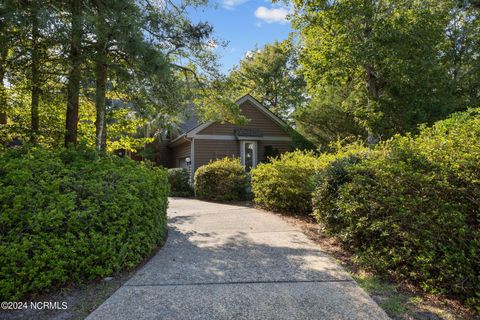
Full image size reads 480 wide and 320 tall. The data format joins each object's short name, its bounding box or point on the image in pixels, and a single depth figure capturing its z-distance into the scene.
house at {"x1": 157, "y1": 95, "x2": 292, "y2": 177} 16.16
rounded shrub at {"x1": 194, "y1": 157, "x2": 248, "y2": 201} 11.58
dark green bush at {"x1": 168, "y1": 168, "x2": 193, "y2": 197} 15.20
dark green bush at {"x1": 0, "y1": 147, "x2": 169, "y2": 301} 3.01
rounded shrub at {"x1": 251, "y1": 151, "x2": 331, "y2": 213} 7.89
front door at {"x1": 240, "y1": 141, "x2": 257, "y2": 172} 16.94
